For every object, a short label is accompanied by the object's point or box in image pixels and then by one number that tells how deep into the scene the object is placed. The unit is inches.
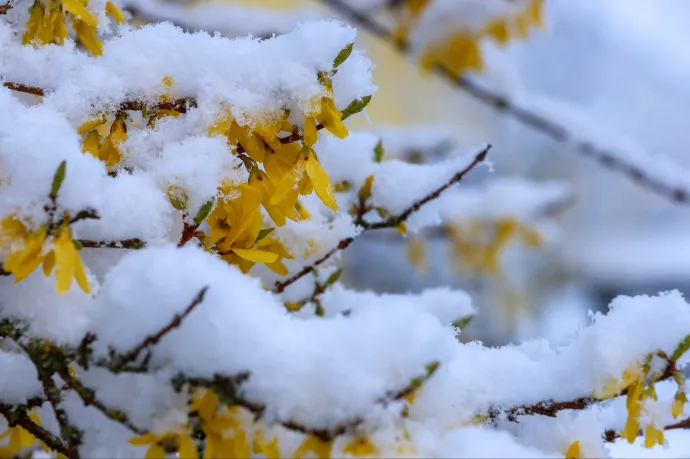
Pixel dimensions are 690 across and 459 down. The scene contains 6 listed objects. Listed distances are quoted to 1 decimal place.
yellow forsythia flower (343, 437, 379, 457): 34.0
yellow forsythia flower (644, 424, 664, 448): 35.3
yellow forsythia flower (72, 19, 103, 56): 39.7
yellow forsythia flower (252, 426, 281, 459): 34.3
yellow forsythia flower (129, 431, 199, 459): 34.3
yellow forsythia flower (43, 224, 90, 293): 34.4
